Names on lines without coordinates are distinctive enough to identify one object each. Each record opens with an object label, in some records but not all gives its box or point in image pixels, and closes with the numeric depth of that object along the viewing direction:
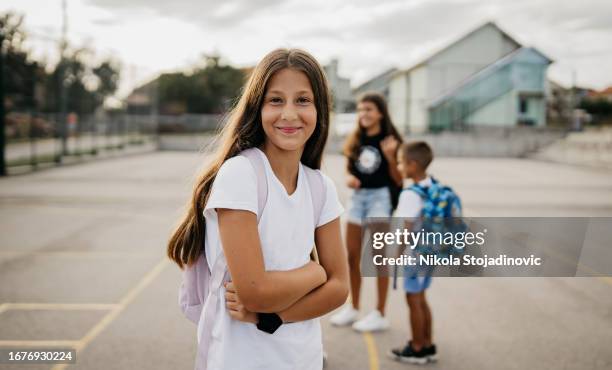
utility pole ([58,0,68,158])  19.47
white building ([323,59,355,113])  27.47
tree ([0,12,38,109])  15.20
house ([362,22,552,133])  31.22
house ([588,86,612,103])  32.95
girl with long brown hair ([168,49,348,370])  1.47
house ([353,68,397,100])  42.36
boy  3.42
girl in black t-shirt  4.25
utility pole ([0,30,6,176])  14.98
